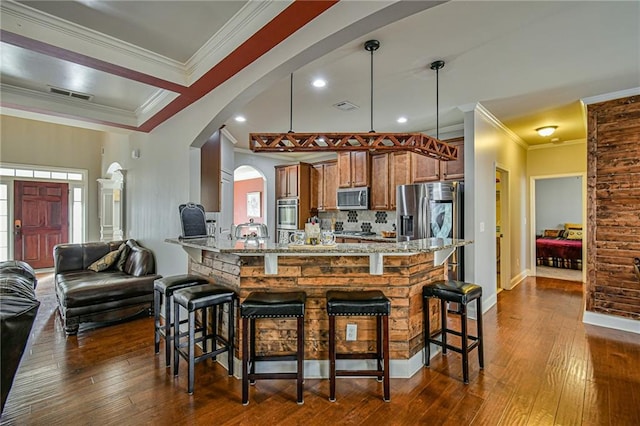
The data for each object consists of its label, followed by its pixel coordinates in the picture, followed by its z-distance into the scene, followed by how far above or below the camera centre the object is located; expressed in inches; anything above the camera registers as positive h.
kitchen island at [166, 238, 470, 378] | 98.0 -23.2
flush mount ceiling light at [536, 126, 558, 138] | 189.8 +50.8
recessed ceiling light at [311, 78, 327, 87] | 128.4 +55.5
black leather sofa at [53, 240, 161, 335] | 136.6 -32.9
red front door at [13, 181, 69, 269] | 257.3 -3.6
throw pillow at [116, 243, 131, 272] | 180.7 -24.0
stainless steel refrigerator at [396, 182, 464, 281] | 164.1 -0.2
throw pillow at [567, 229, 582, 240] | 313.5 -22.6
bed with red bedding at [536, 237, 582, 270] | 286.4 -37.8
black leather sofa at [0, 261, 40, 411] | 58.1 -21.5
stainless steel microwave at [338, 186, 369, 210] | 221.8 +11.5
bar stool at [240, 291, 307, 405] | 83.4 -27.1
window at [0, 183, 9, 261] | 249.9 -5.0
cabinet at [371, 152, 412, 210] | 202.5 +25.6
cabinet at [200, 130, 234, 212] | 157.2 +22.5
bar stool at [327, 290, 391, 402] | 85.0 -27.1
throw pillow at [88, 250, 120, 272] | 178.1 -27.2
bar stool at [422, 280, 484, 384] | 97.6 -30.5
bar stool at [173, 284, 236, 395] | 90.4 -30.5
